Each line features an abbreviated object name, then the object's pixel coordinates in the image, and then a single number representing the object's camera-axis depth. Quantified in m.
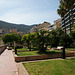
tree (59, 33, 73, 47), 20.63
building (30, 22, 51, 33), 81.32
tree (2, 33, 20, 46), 29.23
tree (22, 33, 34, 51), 17.75
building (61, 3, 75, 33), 41.17
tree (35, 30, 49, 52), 10.03
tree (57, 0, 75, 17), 11.10
